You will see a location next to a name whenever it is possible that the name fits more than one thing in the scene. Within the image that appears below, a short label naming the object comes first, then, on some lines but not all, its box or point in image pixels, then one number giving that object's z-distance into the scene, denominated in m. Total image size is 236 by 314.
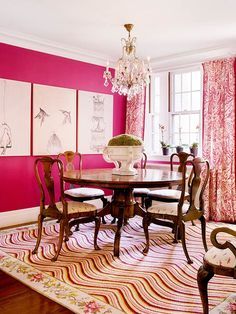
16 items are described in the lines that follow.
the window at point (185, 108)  5.49
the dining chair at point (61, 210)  3.13
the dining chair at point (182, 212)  3.13
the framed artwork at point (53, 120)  4.74
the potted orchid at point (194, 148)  5.21
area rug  2.33
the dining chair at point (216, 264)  1.86
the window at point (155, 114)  5.96
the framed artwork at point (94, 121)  5.36
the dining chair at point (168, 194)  3.92
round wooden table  3.11
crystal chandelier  3.82
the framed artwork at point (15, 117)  4.37
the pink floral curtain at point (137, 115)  5.92
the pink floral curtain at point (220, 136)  4.76
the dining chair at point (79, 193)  4.05
